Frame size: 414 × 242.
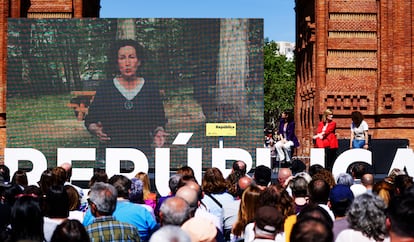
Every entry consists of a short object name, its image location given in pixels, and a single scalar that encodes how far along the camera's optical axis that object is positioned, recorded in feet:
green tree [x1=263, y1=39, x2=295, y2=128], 246.68
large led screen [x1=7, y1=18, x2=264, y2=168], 69.10
